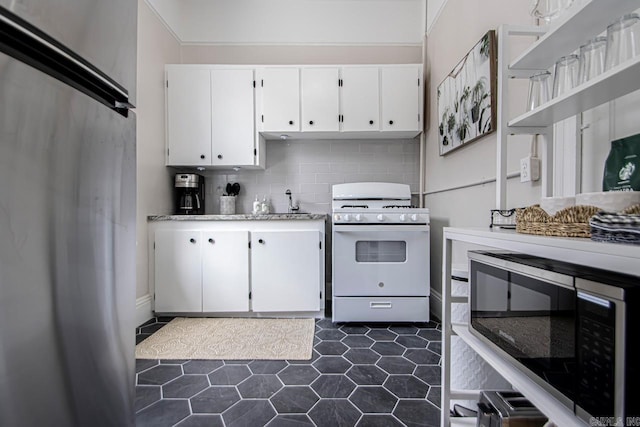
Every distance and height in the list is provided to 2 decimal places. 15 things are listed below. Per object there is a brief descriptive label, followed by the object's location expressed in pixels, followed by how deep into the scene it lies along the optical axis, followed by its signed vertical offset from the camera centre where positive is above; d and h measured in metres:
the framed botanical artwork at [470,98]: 1.53 +0.73
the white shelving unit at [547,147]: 0.50 +0.23
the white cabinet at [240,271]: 2.29 -0.51
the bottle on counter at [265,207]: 2.73 +0.03
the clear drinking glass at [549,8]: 0.87 +0.65
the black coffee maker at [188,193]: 2.61 +0.16
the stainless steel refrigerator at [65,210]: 0.50 +0.00
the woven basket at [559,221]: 0.57 -0.03
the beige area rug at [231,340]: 1.72 -0.91
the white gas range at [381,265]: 2.14 -0.43
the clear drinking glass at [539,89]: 0.91 +0.41
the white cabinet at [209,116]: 2.54 +0.87
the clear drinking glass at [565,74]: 0.82 +0.42
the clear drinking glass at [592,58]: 0.72 +0.41
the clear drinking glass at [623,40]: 0.65 +0.41
